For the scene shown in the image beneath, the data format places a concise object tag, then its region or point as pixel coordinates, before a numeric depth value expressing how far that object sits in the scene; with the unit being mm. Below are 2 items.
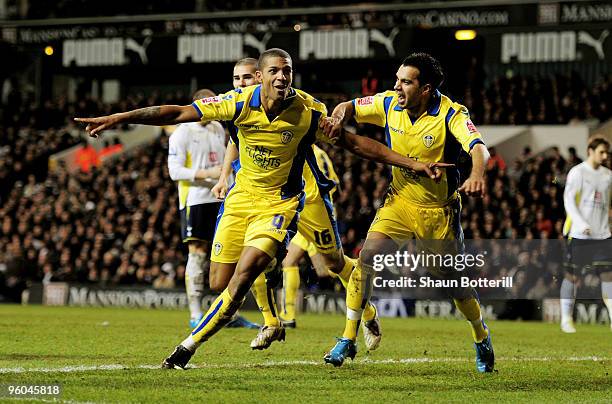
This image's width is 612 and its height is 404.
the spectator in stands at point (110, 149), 30484
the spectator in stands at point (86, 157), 29881
